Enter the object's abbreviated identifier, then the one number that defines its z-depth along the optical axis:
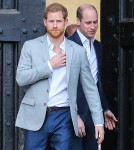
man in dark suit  8.26
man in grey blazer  7.47
